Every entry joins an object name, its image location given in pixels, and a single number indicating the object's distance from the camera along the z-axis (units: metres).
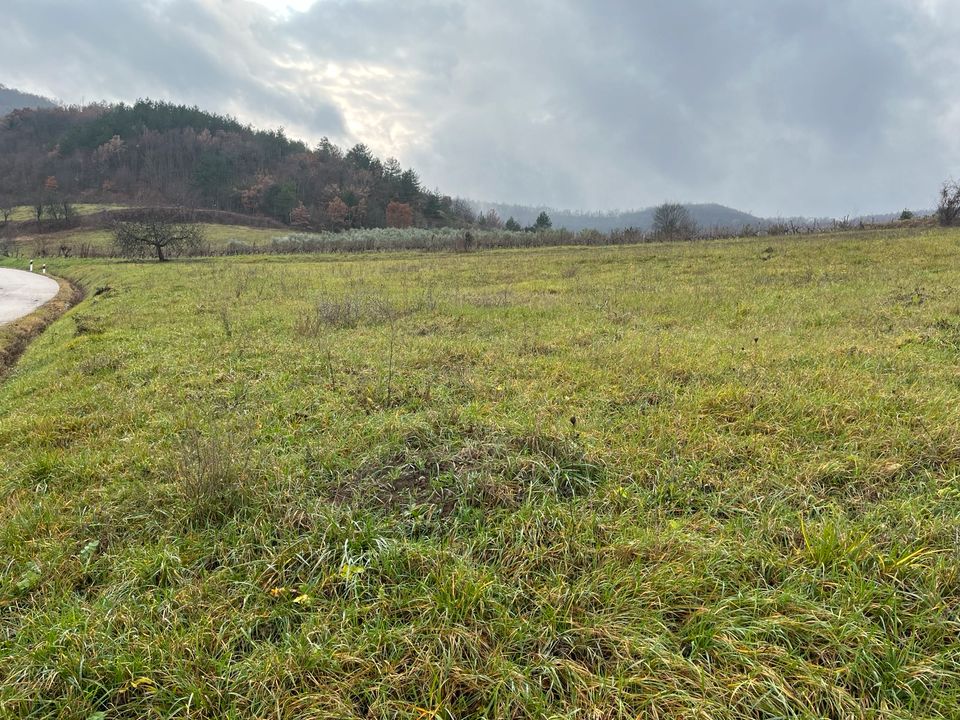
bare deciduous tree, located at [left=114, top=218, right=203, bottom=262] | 35.00
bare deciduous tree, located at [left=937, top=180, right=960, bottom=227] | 30.16
